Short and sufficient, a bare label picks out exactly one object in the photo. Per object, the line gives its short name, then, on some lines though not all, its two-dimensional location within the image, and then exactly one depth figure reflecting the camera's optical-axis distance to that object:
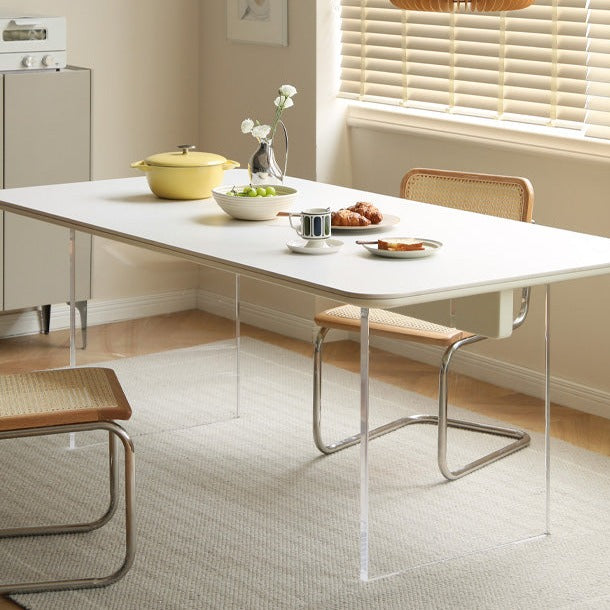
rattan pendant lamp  3.69
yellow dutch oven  5.19
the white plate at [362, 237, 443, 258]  4.18
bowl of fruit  4.81
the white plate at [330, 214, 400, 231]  4.62
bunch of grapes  4.90
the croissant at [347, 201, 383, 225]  4.69
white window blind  6.05
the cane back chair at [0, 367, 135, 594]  3.95
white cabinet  6.85
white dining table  3.88
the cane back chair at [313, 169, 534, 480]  4.99
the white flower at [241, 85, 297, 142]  5.07
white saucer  4.28
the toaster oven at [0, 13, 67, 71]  6.73
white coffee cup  4.35
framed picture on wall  7.49
